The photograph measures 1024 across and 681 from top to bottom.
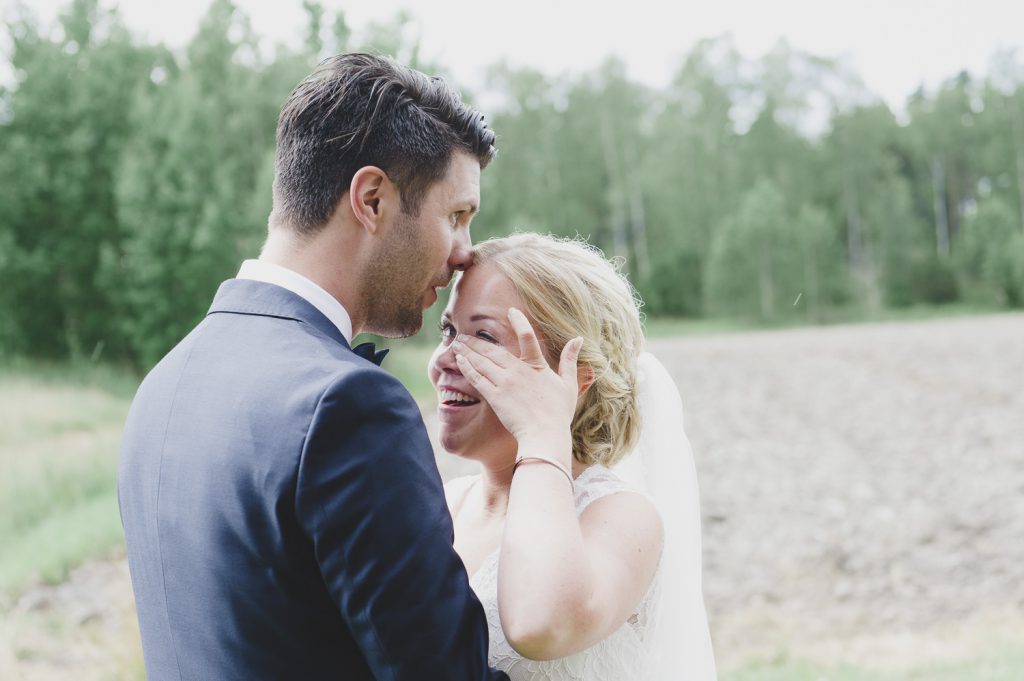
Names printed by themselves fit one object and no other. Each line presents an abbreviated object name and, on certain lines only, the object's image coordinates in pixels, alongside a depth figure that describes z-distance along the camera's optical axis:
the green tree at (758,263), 29.21
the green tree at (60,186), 17.88
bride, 1.14
